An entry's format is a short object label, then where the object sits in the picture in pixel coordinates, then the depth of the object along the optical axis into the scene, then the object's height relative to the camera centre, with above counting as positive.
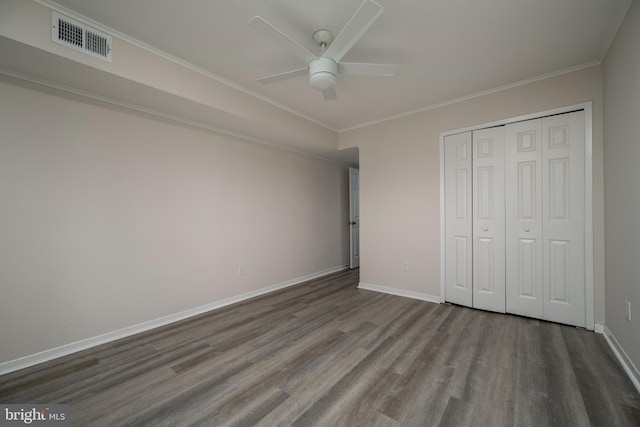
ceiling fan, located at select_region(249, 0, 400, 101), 1.47 +1.10
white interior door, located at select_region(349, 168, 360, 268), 5.45 -0.08
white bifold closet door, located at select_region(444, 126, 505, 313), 2.93 -0.07
